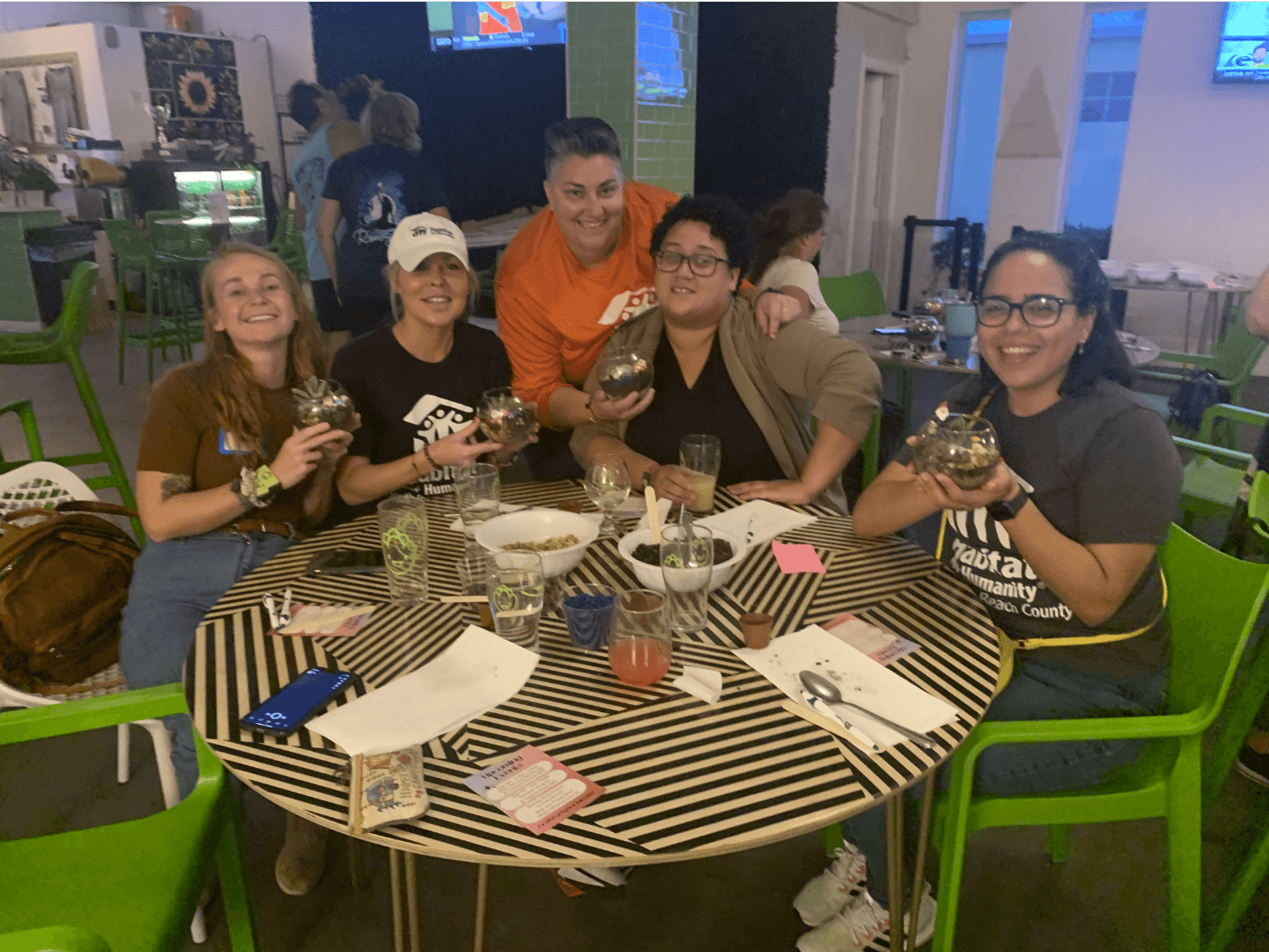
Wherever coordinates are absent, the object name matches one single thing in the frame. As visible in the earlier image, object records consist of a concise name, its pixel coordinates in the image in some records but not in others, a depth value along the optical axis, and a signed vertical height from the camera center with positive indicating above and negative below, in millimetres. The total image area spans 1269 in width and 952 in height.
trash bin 7121 -466
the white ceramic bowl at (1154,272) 6227 -510
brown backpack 1741 -793
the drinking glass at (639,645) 1280 -632
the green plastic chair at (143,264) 6469 -458
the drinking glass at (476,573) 1610 -665
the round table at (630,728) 1021 -701
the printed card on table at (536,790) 1039 -701
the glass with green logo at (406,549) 1585 -619
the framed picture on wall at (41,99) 9469 +1090
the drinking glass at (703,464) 1959 -584
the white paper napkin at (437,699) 1181 -698
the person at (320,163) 4594 +192
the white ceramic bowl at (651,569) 1518 -627
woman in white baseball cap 2244 -427
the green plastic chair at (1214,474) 2693 -891
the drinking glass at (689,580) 1438 -608
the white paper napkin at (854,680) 1208 -691
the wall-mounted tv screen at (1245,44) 5762 +989
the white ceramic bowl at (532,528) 1691 -626
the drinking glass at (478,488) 1895 -613
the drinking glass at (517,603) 1420 -634
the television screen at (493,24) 5168 +1051
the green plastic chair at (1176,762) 1369 -908
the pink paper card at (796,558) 1684 -685
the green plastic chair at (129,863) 1253 -983
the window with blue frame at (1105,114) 9492 +881
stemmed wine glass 1894 -600
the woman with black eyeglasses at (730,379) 2219 -454
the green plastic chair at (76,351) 3322 -602
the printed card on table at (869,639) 1387 -693
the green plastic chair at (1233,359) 3715 -689
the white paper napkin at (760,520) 1860 -685
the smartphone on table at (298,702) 1202 -693
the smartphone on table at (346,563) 1703 -692
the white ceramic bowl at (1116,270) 6336 -508
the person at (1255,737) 2268 -1404
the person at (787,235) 3438 -141
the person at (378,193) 4105 +32
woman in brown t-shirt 1808 -574
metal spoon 1184 -676
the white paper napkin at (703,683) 1260 -688
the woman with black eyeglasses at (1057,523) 1482 -555
